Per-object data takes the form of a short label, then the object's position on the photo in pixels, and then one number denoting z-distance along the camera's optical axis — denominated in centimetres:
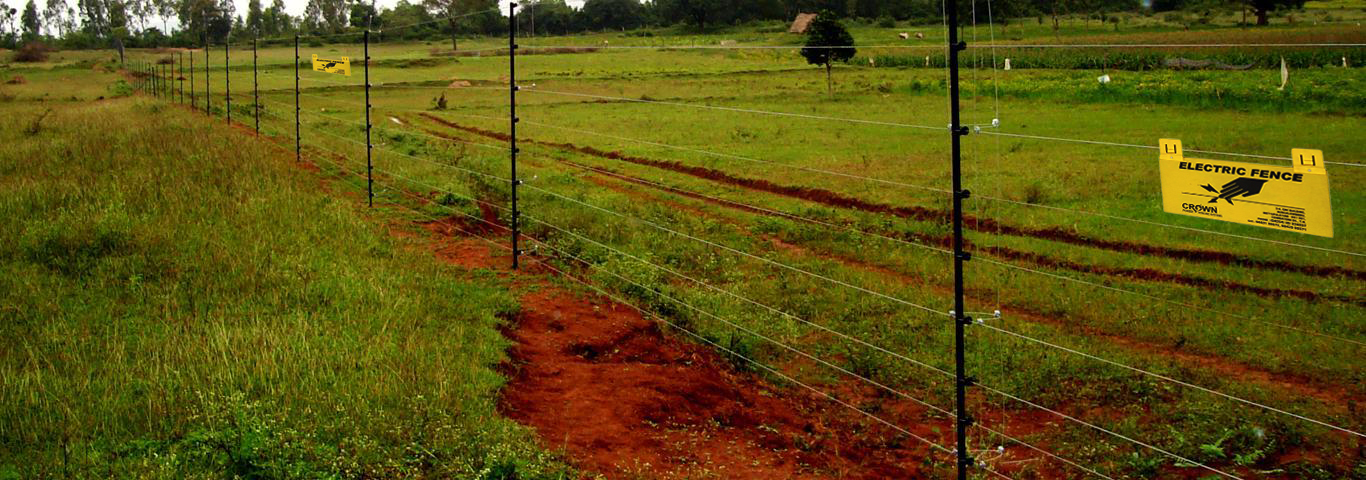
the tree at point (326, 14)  10456
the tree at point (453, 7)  7565
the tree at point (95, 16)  12600
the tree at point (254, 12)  11086
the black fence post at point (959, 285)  493
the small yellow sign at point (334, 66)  1420
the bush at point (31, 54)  7088
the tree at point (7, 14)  12644
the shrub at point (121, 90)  3738
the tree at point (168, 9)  12743
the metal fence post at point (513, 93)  939
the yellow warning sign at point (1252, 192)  425
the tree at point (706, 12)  7031
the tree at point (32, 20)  14150
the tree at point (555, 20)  7788
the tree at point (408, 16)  6559
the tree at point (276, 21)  11561
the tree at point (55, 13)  14275
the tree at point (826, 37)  3262
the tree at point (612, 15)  8075
